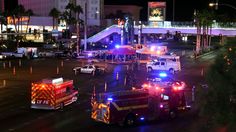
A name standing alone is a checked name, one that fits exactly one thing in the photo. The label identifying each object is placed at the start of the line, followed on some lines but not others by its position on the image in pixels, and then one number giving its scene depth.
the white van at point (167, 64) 58.94
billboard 166.25
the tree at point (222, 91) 12.33
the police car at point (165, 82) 28.67
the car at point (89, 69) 55.59
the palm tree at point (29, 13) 144.77
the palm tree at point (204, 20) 103.06
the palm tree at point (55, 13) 144.50
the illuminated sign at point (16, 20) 149.11
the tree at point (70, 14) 139.00
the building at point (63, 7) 183.00
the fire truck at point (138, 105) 25.03
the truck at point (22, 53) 83.03
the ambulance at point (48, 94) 29.95
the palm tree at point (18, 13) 140.00
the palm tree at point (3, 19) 135.15
